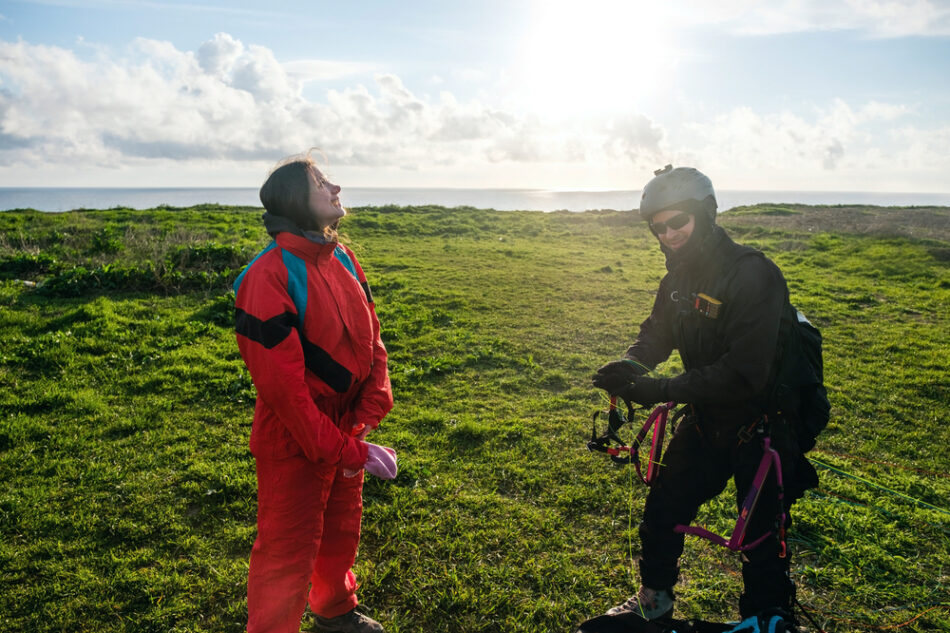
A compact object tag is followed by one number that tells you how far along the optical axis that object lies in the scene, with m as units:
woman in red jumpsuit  2.51
